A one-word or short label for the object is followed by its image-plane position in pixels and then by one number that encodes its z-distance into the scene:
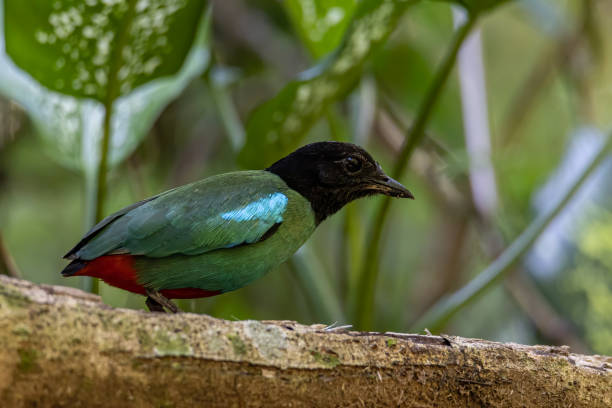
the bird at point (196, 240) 5.41
